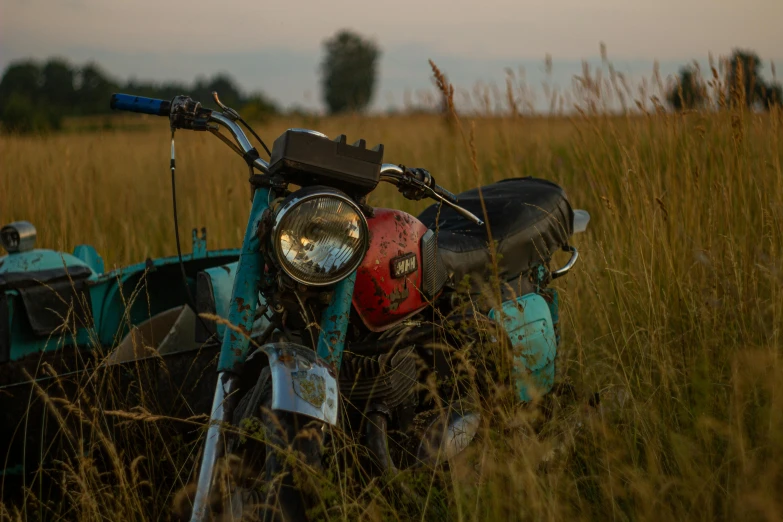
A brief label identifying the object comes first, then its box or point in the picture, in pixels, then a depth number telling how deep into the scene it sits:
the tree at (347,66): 58.91
